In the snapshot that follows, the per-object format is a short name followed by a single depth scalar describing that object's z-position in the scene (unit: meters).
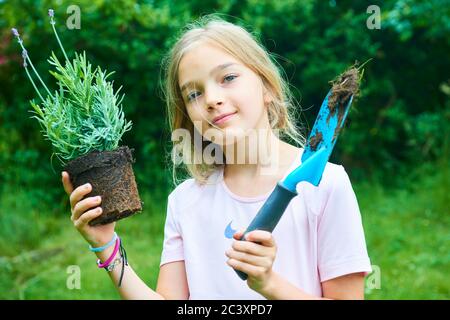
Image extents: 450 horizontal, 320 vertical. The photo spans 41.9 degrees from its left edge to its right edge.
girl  1.74
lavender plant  1.69
